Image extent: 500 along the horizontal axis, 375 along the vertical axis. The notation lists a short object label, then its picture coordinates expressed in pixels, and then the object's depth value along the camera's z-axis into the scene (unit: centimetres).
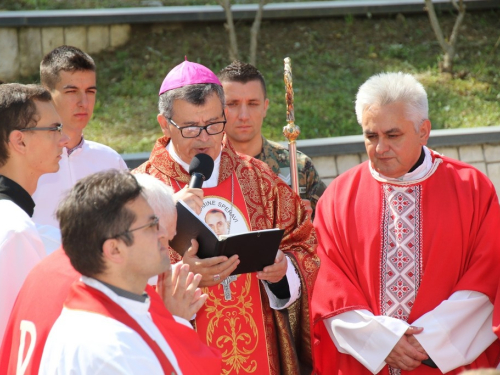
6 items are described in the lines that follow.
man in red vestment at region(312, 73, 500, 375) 889
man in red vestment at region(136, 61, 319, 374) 862
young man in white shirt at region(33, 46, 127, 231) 1096
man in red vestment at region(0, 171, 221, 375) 590
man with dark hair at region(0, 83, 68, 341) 689
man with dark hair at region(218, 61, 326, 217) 1136
